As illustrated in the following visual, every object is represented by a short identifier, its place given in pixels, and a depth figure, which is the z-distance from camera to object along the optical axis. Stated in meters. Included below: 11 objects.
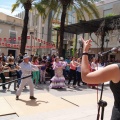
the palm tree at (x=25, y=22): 16.27
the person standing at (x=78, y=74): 11.21
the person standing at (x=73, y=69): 10.81
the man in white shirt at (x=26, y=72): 7.39
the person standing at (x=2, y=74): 9.24
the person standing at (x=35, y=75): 10.49
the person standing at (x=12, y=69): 9.26
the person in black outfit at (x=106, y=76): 1.79
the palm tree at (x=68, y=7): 15.52
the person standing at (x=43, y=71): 11.58
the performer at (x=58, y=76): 10.25
